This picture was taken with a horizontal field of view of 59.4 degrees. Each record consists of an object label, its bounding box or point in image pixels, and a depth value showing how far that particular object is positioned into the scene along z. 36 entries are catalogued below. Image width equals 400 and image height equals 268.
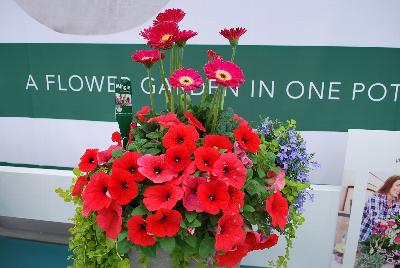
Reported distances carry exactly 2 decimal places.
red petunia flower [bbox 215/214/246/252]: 0.81
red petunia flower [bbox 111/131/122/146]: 1.13
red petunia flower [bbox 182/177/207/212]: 0.82
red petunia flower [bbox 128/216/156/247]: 0.82
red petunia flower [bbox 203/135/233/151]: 0.91
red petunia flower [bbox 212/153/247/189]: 0.83
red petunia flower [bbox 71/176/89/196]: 1.00
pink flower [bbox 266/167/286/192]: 0.97
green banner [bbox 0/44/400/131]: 1.48
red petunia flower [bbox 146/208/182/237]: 0.80
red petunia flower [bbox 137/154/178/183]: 0.84
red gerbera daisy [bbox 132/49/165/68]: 0.92
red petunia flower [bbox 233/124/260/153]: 0.92
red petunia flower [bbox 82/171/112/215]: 0.84
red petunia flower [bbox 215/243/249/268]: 0.87
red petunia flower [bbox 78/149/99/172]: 0.99
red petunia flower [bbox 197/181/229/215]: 0.80
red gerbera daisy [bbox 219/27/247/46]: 0.93
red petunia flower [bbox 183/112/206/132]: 0.94
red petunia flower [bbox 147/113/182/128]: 0.93
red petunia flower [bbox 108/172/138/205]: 0.83
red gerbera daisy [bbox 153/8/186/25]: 0.96
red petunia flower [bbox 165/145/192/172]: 0.86
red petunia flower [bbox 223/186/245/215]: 0.82
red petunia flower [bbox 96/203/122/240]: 0.85
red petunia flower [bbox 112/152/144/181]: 0.85
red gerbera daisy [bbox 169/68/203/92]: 0.87
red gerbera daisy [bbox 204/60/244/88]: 0.85
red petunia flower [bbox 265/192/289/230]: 0.88
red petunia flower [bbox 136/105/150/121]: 1.05
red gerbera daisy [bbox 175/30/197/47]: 0.90
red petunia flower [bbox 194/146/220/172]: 0.85
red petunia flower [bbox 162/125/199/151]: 0.89
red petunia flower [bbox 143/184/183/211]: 0.81
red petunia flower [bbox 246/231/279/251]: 0.91
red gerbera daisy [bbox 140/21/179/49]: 0.88
